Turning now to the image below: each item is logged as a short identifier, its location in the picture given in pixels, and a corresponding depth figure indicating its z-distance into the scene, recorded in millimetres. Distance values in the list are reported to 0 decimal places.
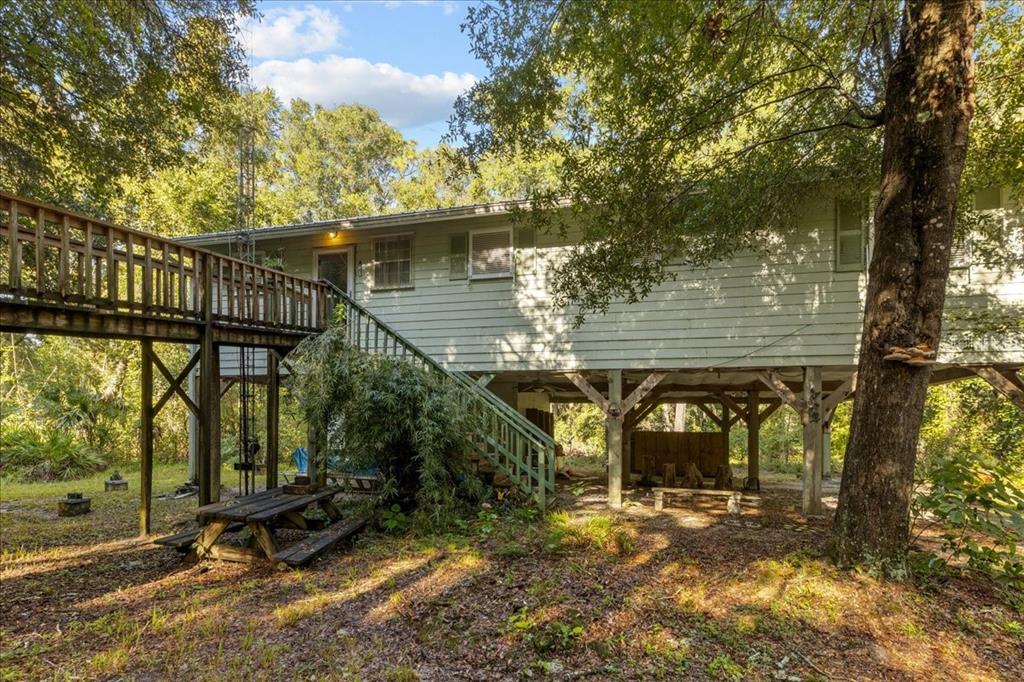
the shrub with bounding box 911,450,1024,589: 4695
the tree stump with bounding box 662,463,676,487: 10773
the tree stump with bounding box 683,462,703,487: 10578
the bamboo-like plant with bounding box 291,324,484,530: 7145
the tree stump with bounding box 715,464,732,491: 10320
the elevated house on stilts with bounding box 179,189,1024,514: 7824
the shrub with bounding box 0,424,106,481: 13445
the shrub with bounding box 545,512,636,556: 5961
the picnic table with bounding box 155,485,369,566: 5605
